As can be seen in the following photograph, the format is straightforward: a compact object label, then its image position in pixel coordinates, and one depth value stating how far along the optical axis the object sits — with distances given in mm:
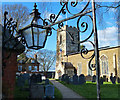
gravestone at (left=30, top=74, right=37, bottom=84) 10842
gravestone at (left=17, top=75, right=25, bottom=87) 8739
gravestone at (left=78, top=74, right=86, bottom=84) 14597
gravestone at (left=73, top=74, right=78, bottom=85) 14691
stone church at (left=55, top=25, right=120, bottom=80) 20438
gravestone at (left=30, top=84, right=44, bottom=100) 5817
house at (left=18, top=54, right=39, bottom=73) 26369
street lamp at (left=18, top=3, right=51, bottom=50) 3239
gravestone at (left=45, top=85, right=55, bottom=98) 6615
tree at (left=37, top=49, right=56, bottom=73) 27298
